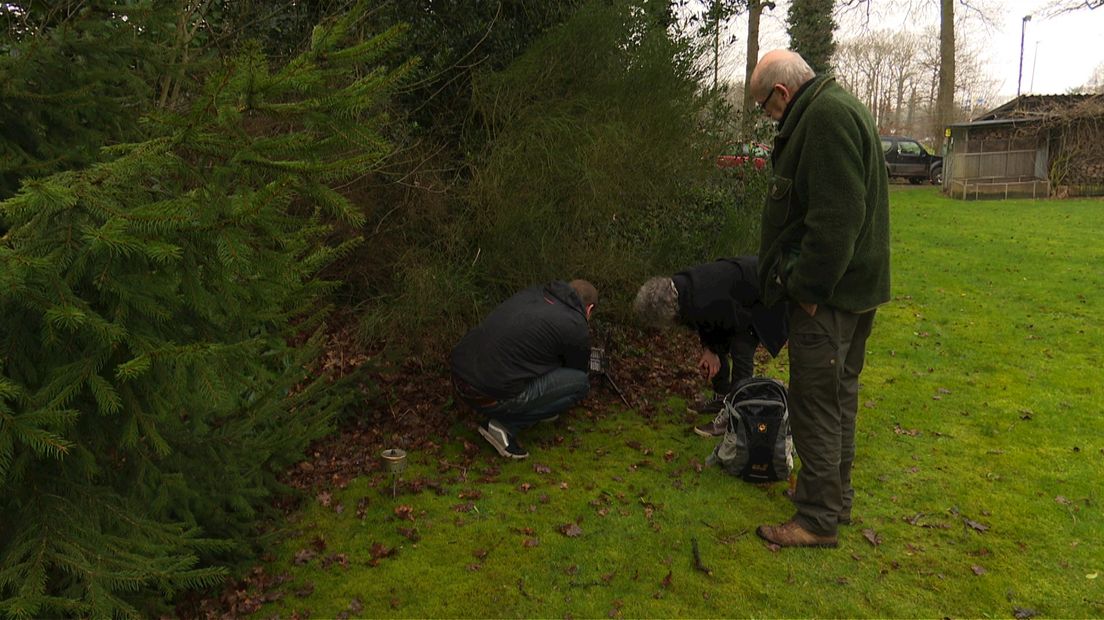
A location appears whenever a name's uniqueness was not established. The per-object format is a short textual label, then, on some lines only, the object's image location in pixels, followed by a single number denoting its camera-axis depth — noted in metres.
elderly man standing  3.04
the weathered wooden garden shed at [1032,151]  19.58
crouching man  4.42
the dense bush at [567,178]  5.65
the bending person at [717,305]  4.71
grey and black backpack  4.11
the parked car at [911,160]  24.77
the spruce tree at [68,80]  2.58
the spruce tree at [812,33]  18.69
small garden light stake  4.31
